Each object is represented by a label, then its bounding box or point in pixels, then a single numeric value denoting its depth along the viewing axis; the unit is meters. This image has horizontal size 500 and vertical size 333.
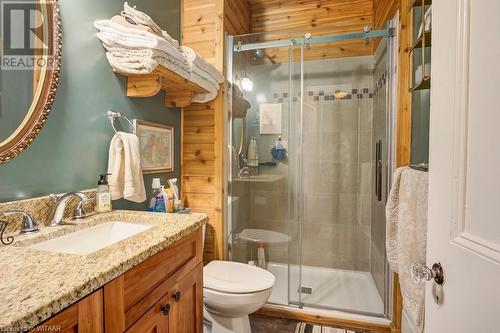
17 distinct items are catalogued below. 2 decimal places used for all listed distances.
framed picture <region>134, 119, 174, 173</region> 1.49
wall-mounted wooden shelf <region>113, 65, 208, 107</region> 1.29
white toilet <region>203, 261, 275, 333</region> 1.34
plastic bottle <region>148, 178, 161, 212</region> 1.51
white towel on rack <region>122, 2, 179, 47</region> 1.17
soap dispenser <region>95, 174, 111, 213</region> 1.13
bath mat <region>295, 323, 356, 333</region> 1.70
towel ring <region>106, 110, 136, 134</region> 1.25
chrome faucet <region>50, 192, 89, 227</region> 0.95
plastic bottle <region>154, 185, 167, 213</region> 1.51
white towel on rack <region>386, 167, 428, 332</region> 1.04
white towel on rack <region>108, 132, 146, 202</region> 1.19
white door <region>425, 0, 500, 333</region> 0.47
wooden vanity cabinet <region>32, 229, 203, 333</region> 0.54
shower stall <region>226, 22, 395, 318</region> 2.17
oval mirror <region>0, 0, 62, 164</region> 0.84
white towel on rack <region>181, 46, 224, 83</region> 1.41
